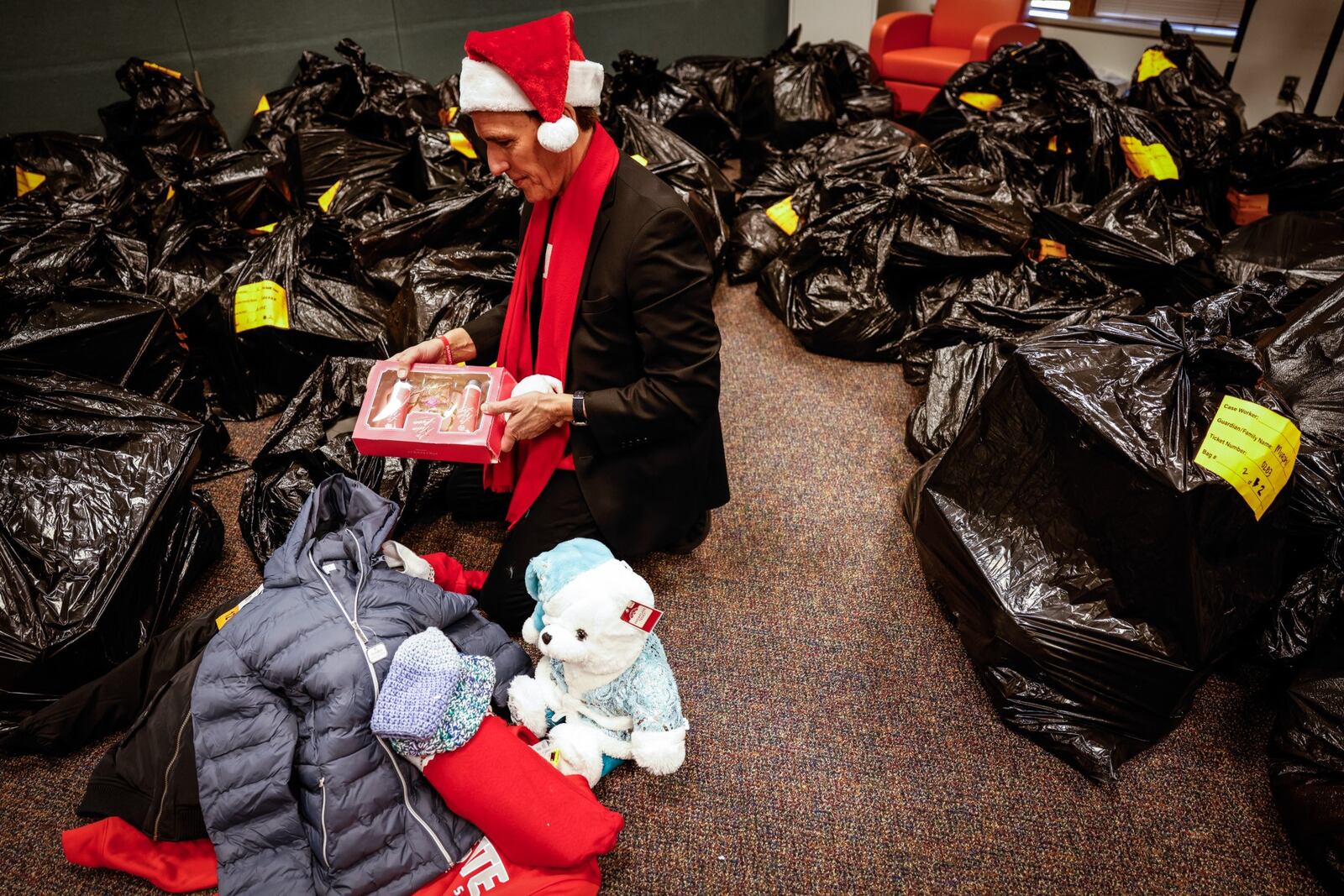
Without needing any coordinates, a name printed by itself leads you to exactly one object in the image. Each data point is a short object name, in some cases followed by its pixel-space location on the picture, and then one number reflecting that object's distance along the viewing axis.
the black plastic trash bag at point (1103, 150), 2.53
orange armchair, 4.07
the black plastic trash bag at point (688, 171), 2.69
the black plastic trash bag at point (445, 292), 2.02
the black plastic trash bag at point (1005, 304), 2.12
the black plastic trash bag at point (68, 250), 2.08
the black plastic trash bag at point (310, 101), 3.11
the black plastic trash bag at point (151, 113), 2.82
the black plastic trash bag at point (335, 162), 2.85
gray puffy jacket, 1.09
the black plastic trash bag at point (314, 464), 1.69
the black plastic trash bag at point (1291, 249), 2.11
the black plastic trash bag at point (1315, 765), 1.13
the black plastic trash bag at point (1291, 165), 2.61
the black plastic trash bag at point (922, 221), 2.25
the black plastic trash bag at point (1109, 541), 1.19
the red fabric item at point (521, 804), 1.08
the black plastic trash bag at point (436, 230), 2.26
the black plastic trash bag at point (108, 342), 1.82
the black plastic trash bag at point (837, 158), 2.79
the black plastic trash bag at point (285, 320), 2.05
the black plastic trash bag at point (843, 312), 2.41
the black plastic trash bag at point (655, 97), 3.55
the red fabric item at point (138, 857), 1.17
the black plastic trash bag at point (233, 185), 2.53
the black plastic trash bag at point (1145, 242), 2.15
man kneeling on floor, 1.20
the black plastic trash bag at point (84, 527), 1.34
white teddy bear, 1.17
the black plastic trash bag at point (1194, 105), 2.71
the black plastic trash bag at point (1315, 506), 1.32
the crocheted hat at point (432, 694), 1.07
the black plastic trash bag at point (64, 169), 2.55
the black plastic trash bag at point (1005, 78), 3.15
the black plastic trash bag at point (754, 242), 2.86
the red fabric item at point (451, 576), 1.60
